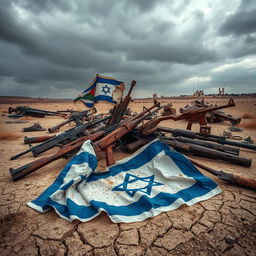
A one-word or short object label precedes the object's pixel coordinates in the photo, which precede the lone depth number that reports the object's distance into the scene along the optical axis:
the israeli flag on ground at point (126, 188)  1.86
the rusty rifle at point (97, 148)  2.71
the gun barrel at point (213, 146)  3.57
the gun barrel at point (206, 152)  3.21
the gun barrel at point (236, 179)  2.31
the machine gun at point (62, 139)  3.87
